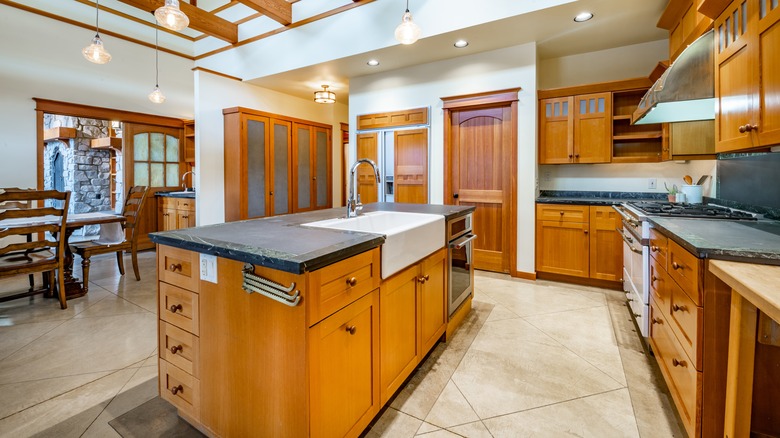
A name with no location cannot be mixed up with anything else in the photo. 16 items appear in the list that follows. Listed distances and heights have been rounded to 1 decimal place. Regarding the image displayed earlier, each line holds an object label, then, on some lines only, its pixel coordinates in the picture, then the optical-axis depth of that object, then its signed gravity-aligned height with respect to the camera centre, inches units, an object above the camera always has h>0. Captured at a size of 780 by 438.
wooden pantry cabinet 199.8 +25.8
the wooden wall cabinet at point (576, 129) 150.1 +34.5
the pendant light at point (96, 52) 123.9 +55.8
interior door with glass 217.0 +29.1
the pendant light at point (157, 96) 192.7 +61.3
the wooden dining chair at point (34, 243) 109.2 -13.1
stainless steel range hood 81.2 +30.9
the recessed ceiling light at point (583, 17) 128.0 +71.4
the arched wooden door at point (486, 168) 160.9 +18.3
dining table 129.6 -7.2
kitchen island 46.4 -19.5
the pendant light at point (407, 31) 112.5 +57.4
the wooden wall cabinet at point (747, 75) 57.2 +24.5
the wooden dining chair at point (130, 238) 139.3 -15.1
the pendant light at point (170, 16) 101.1 +56.3
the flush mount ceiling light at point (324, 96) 211.0 +67.0
